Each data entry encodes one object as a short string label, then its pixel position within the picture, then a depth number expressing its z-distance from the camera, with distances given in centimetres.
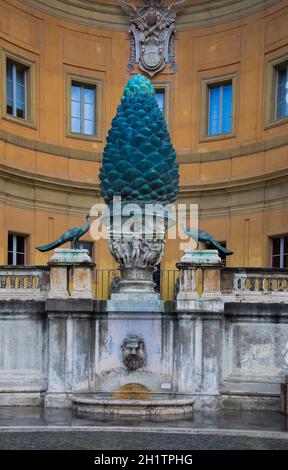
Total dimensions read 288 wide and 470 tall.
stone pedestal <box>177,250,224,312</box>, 1198
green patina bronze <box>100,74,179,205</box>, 1221
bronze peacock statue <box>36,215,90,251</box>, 1268
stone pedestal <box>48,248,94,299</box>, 1218
